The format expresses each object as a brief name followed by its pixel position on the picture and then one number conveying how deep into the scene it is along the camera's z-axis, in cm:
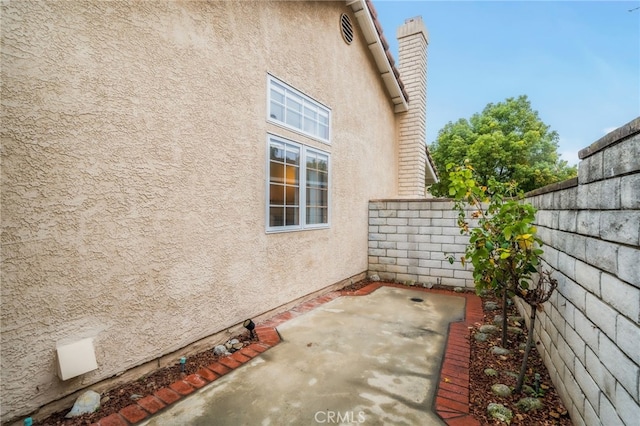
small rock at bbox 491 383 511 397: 249
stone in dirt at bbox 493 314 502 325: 419
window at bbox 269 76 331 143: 432
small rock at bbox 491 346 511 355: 323
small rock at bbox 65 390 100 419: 217
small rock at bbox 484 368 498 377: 281
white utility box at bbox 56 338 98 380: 215
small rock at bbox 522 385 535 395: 250
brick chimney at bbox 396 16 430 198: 850
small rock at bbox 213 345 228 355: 324
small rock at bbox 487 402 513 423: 217
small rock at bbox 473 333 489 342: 364
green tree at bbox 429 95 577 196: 2167
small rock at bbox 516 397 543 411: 228
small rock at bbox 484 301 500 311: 488
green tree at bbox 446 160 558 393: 244
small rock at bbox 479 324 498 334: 387
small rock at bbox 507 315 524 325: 414
